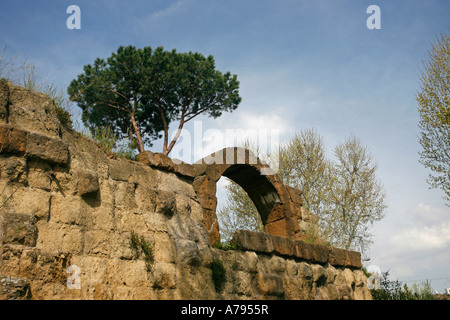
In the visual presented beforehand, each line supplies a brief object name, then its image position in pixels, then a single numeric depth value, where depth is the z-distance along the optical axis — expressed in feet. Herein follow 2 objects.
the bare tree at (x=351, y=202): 57.62
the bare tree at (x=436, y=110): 38.45
